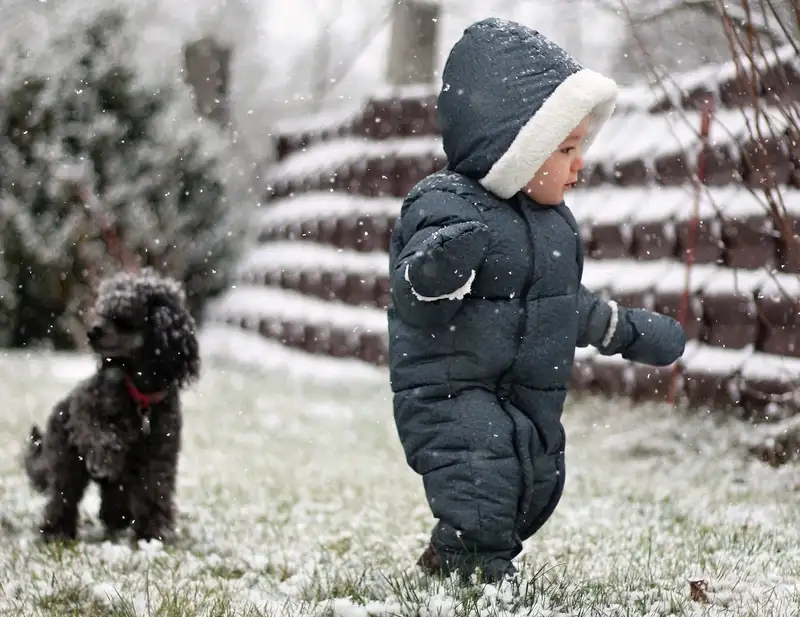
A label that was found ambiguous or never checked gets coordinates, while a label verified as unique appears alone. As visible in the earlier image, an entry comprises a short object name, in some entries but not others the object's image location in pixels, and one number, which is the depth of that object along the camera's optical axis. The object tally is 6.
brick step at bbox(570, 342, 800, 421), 15.55
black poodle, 10.20
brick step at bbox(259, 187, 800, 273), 16.12
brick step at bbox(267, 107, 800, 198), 16.11
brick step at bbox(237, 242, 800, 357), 15.62
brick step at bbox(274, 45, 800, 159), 15.78
